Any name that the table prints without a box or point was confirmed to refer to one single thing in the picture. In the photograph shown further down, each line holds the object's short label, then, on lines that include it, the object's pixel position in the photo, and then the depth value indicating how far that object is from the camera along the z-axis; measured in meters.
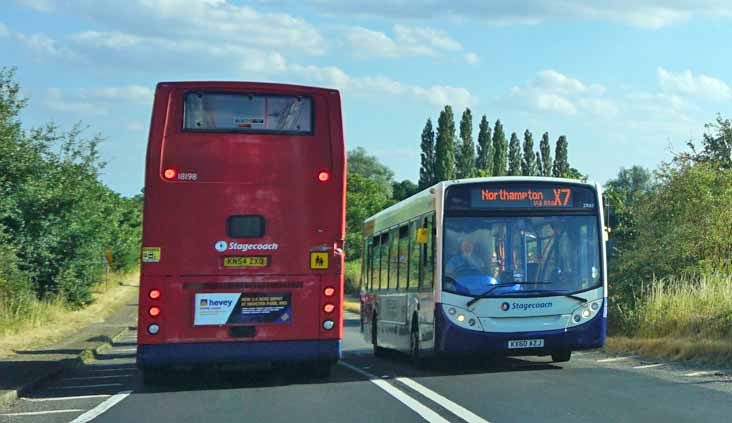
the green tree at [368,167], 171.88
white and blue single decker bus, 15.75
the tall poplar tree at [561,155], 82.31
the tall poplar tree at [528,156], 83.15
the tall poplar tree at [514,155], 84.69
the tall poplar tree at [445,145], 87.12
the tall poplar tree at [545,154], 82.25
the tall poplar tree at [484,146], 85.38
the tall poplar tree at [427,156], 90.88
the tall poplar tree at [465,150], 85.31
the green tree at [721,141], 47.28
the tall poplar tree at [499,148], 84.81
